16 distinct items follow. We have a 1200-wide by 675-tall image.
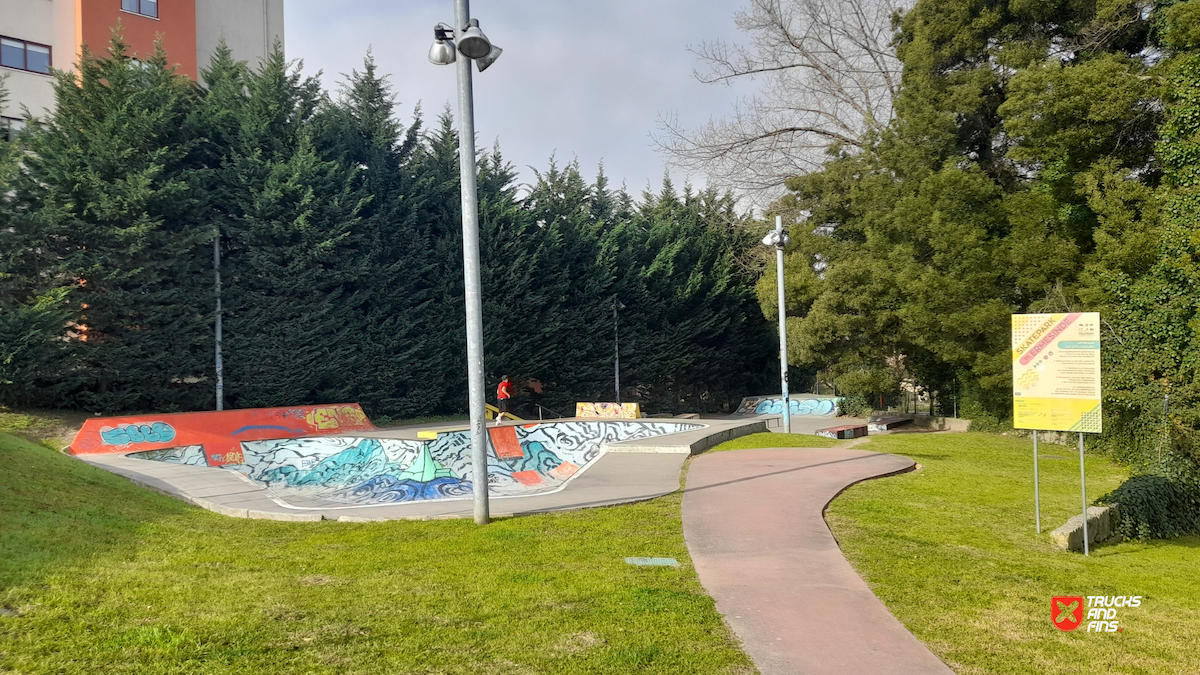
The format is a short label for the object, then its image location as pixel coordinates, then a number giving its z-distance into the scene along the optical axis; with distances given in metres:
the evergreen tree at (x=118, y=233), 18.72
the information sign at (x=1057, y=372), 8.12
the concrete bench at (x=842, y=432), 21.67
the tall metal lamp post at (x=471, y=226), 8.27
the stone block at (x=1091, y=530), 8.27
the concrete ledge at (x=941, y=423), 26.62
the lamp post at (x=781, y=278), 19.98
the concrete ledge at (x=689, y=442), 14.80
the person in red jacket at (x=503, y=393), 21.22
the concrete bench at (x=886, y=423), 26.94
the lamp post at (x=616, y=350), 32.03
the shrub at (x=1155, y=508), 9.95
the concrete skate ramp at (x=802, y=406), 35.94
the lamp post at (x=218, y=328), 21.64
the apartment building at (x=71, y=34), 26.48
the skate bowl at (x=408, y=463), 12.75
